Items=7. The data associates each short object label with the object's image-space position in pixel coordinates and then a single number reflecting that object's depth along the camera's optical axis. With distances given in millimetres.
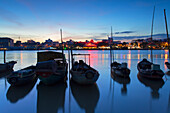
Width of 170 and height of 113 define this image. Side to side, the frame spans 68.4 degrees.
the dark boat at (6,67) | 18628
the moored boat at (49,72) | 10484
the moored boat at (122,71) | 14242
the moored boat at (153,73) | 12659
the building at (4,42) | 193450
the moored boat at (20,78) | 10969
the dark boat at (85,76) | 10578
